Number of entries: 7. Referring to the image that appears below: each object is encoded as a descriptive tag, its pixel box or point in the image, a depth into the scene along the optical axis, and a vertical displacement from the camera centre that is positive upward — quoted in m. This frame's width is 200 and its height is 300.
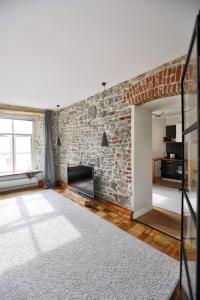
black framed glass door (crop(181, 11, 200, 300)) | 0.84 -0.21
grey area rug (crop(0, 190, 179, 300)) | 1.48 -1.36
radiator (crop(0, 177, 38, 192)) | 4.58 -1.11
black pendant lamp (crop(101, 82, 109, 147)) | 3.16 +0.12
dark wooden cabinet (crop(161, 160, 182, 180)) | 5.53 -0.82
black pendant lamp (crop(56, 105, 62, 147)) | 4.88 +0.17
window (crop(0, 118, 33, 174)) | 4.80 +0.08
